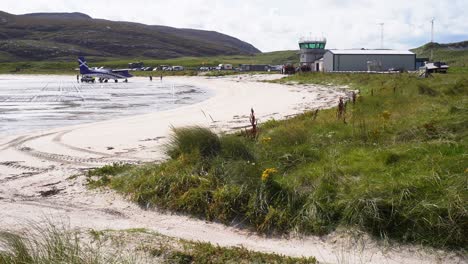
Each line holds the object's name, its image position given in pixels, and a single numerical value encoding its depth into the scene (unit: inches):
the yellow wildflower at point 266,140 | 409.1
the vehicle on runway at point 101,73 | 3009.4
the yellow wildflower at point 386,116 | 471.5
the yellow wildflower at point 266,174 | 288.2
